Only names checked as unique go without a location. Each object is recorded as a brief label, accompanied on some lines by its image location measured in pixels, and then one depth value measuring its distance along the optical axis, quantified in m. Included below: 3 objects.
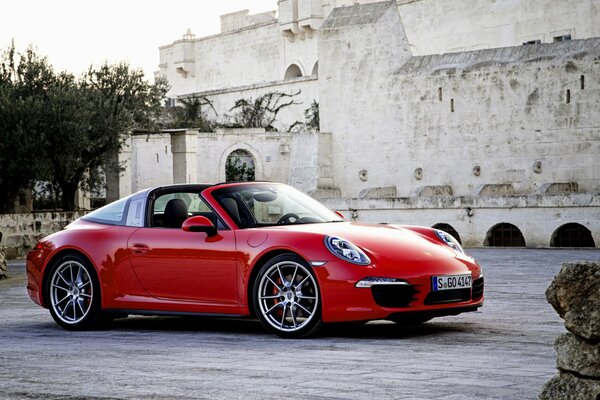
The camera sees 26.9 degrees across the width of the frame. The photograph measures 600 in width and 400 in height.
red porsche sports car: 8.89
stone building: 30.39
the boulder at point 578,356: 4.55
